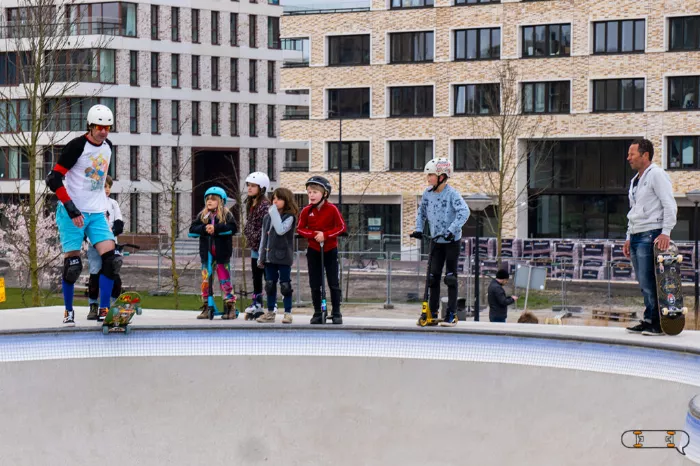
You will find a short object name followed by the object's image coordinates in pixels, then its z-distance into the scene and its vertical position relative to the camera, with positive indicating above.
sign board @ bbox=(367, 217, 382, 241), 62.59 -0.20
